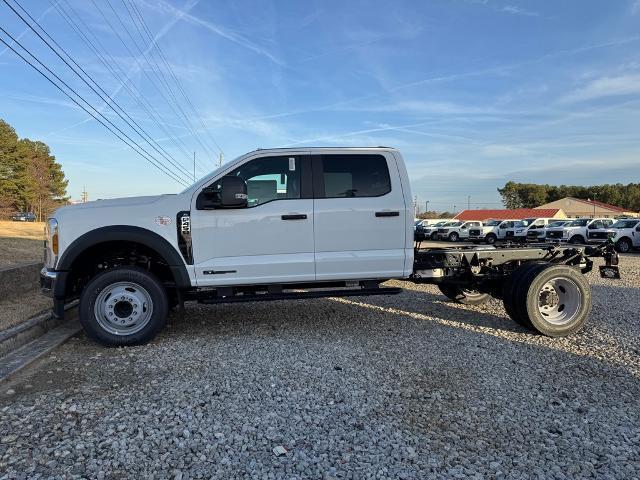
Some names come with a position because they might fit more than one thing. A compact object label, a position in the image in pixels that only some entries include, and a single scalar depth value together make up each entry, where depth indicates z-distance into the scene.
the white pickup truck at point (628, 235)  22.72
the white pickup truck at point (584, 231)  25.61
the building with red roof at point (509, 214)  75.46
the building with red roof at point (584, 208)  85.99
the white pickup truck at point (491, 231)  36.28
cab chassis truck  5.28
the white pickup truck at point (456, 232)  38.69
